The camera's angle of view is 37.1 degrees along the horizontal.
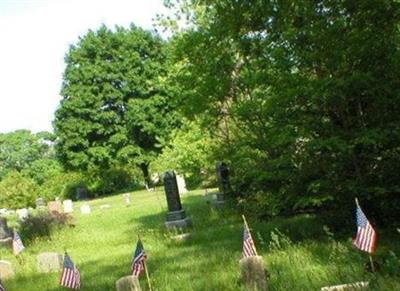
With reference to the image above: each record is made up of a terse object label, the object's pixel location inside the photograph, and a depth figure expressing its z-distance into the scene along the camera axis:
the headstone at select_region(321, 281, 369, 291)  6.87
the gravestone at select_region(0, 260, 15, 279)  13.34
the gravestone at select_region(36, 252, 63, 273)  13.45
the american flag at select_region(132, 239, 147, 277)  8.95
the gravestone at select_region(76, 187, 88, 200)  52.88
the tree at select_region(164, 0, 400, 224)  10.74
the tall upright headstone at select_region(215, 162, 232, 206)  21.33
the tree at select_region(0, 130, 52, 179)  112.00
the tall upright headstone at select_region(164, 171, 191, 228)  17.72
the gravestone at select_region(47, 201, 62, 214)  30.72
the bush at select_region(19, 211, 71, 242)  20.25
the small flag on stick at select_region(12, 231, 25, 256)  14.37
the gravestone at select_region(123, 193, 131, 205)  35.53
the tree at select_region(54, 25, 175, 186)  52.94
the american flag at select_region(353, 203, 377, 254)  7.56
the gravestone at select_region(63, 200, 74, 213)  35.38
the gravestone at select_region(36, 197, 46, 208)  44.52
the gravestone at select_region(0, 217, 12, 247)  21.61
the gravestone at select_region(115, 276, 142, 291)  8.12
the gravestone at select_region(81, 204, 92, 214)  32.57
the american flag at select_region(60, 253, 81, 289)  9.29
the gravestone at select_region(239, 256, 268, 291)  7.99
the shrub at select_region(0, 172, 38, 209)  46.97
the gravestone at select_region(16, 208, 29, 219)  38.17
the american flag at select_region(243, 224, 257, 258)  8.91
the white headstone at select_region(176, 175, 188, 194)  37.86
